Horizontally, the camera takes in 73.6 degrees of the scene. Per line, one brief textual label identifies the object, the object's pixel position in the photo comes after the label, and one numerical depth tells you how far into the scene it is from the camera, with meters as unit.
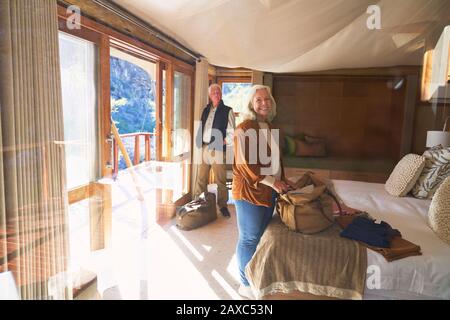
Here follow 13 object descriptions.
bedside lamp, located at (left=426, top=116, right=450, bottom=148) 2.40
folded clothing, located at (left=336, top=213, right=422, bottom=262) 1.25
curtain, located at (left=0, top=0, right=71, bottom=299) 1.13
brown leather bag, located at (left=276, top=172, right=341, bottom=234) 1.41
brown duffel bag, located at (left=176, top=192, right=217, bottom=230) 2.75
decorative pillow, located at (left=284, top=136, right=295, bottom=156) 3.99
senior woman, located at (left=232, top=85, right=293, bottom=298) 1.57
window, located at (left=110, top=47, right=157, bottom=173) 2.21
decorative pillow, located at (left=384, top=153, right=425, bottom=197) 2.06
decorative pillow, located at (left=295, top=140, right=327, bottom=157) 4.03
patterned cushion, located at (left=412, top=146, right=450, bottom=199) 1.96
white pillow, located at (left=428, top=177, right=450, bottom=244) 1.35
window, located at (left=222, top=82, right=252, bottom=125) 3.45
